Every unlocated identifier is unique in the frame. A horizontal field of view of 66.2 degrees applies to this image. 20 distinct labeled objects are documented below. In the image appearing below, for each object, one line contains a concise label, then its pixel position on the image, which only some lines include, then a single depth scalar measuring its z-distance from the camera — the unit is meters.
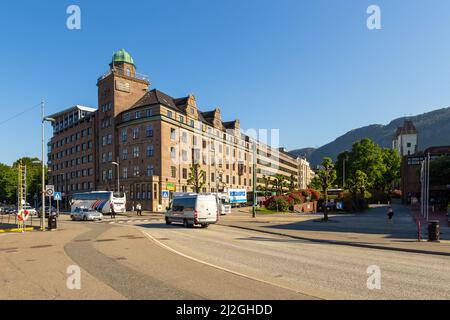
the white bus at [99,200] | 50.28
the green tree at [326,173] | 38.59
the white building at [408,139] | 132.88
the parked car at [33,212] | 51.06
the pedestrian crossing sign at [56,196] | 31.11
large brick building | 61.12
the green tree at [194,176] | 57.28
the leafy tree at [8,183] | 105.69
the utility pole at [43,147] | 26.59
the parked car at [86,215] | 39.44
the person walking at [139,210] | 48.05
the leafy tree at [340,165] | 98.46
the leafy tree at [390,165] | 106.12
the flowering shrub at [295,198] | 56.88
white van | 27.81
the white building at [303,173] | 166.38
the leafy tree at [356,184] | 55.25
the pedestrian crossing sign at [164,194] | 58.62
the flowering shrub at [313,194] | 62.25
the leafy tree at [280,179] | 74.68
